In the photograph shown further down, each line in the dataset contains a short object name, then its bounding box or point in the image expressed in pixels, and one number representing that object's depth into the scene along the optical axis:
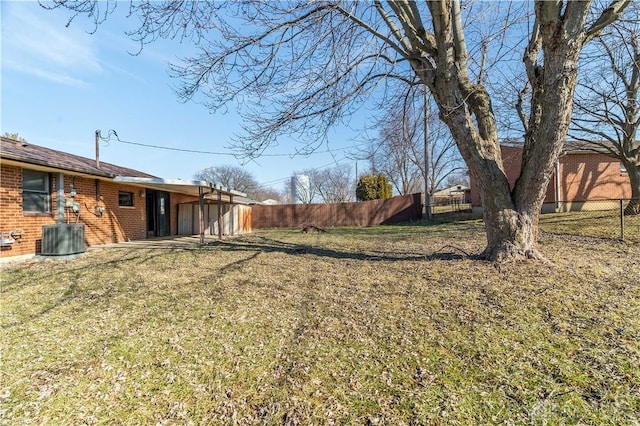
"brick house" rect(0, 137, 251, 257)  6.78
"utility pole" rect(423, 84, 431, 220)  14.15
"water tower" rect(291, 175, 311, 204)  46.25
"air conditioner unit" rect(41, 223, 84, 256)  7.04
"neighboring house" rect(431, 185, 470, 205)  30.27
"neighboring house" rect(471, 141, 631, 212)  14.20
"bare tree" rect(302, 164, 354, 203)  44.03
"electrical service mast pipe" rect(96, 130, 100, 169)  10.54
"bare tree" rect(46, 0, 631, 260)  4.58
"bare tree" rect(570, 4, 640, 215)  8.83
